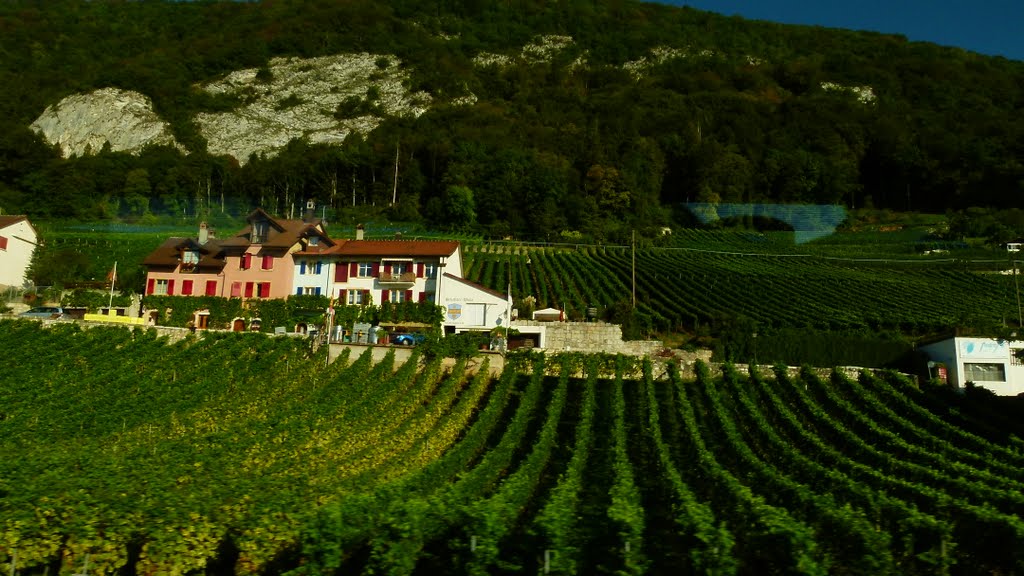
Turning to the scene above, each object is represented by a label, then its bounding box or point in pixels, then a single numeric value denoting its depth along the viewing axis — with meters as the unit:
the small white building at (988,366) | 33.62
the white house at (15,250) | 50.88
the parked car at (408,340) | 36.16
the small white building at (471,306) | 40.12
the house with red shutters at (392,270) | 41.81
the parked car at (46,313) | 41.03
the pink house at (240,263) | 44.91
